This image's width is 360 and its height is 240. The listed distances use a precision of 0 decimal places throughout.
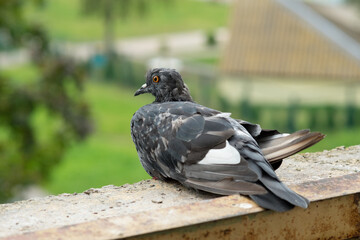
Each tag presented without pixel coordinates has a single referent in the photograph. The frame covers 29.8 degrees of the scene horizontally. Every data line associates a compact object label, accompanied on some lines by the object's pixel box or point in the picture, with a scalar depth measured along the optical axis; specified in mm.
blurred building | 24469
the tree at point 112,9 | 34406
